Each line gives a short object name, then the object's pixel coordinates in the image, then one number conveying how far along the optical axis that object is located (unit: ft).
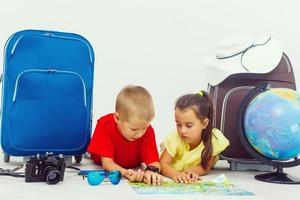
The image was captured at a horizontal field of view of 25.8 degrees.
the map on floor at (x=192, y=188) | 7.95
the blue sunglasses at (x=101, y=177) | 8.25
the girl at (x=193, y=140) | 9.30
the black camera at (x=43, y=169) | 8.20
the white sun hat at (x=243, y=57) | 9.79
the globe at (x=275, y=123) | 8.71
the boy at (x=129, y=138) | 8.88
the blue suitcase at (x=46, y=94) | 9.26
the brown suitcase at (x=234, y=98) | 9.80
